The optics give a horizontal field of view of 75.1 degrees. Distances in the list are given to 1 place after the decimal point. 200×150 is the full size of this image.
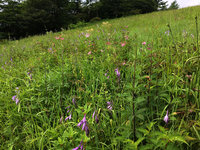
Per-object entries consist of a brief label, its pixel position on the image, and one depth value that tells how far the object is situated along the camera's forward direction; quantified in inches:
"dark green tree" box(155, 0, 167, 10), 2014.3
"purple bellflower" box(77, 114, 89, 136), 35.1
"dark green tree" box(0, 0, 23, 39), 937.5
